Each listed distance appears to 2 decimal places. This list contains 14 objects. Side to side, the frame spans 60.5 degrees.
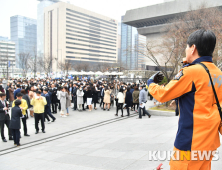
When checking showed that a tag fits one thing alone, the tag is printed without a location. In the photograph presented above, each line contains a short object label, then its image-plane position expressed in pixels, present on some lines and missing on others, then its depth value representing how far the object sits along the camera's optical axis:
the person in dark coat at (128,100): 12.50
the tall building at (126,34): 184.62
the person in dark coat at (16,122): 6.79
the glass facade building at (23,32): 175.50
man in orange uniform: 1.69
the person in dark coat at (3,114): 7.43
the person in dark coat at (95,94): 15.37
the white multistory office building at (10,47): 106.14
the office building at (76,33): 112.88
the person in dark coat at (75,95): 14.91
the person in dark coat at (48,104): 10.69
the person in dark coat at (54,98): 13.33
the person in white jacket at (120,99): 12.36
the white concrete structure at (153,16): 48.54
